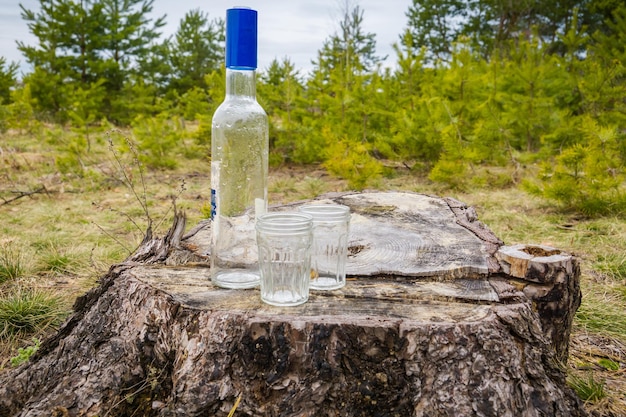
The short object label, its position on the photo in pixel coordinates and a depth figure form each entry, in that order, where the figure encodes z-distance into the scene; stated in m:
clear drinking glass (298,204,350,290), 1.33
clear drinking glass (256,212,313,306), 1.17
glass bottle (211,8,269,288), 1.28
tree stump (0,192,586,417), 1.14
